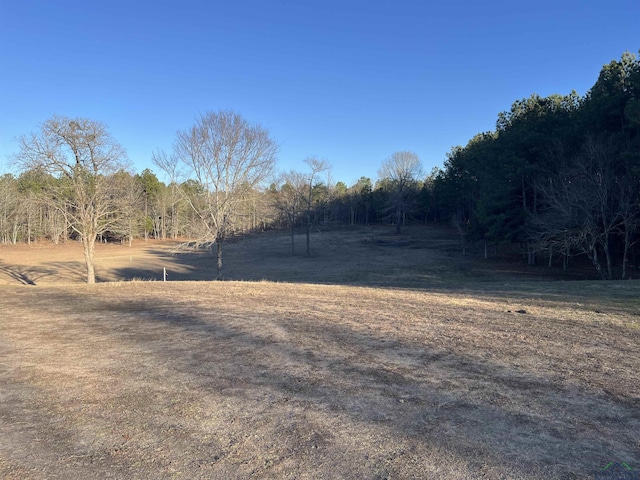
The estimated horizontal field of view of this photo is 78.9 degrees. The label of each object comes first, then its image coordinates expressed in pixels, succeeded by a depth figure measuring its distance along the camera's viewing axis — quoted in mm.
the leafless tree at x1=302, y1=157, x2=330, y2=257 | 41500
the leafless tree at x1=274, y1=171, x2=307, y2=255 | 43438
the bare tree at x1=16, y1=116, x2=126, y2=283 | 18203
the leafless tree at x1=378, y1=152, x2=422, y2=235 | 60300
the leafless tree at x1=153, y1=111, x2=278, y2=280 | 20969
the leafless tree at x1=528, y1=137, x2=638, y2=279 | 20531
